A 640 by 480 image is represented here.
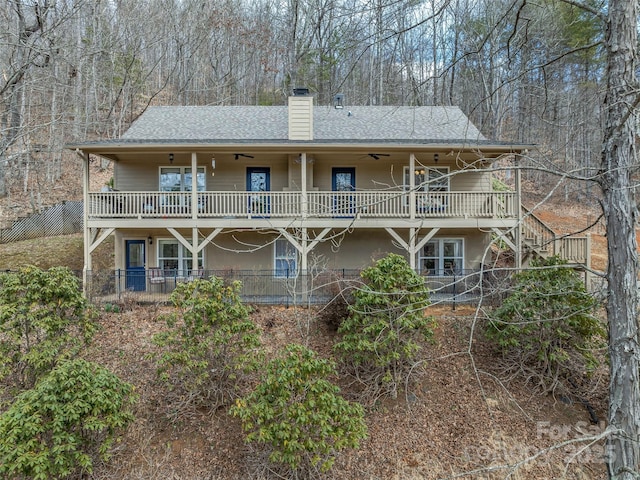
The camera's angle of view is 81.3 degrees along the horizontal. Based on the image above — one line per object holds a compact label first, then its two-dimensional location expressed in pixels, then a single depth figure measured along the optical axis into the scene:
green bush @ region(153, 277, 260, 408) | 8.24
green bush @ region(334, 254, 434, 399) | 8.74
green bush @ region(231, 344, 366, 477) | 6.91
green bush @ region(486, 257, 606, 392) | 8.91
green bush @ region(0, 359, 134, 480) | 5.94
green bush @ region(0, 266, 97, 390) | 7.93
